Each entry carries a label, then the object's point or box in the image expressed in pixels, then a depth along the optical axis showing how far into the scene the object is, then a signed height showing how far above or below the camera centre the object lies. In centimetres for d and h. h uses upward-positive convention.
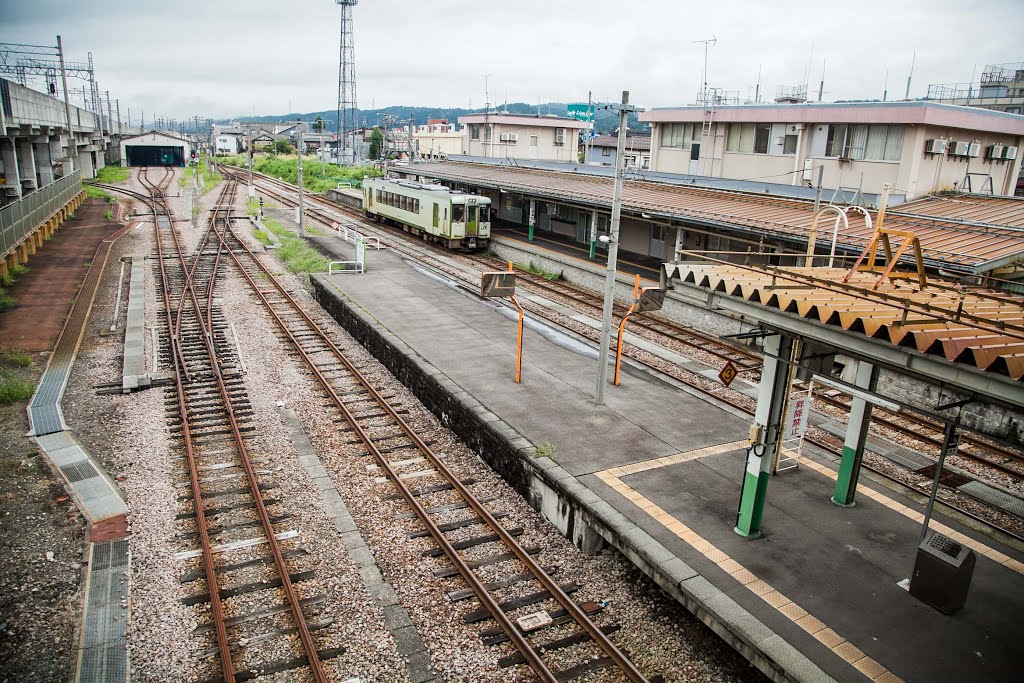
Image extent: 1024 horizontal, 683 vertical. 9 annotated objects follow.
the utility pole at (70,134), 3645 +80
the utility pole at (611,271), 1015 -150
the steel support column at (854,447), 771 -305
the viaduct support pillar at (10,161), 2781 -62
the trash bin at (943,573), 639 -355
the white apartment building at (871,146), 1906 +128
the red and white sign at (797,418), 845 -288
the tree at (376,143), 9862 +310
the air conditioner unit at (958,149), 1928 +122
